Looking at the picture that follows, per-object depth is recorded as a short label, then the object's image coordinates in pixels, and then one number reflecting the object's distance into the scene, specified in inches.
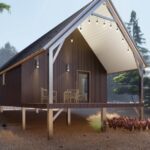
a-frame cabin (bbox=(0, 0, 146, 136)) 354.6
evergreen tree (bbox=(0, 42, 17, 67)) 1814.7
